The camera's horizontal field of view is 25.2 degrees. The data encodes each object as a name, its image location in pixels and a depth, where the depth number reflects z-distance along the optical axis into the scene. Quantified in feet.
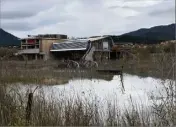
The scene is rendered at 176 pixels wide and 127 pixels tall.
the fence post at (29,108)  30.25
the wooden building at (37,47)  269.38
